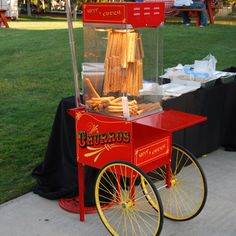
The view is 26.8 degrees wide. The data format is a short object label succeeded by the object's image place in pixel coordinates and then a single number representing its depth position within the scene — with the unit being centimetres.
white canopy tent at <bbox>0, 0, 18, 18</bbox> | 2625
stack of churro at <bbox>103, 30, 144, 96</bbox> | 377
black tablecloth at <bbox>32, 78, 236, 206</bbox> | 470
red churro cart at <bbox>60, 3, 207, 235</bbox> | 373
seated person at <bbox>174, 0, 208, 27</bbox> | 1855
